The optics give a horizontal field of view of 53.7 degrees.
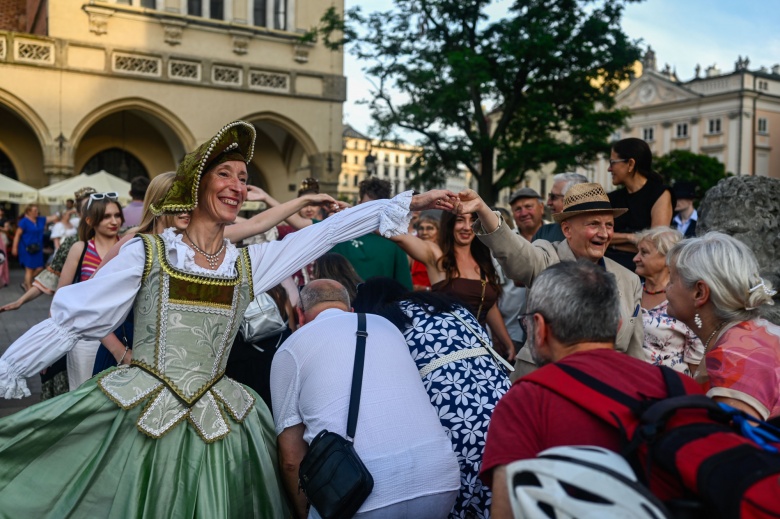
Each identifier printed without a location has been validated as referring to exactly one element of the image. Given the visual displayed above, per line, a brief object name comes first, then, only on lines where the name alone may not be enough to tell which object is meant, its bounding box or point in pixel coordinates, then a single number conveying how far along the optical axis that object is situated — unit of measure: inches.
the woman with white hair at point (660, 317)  186.2
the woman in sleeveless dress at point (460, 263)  218.2
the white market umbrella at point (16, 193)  723.4
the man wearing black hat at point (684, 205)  365.1
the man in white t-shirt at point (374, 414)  125.1
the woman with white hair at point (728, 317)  111.3
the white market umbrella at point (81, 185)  709.9
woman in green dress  122.5
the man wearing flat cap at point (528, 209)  282.0
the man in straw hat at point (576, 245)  158.7
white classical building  2568.9
